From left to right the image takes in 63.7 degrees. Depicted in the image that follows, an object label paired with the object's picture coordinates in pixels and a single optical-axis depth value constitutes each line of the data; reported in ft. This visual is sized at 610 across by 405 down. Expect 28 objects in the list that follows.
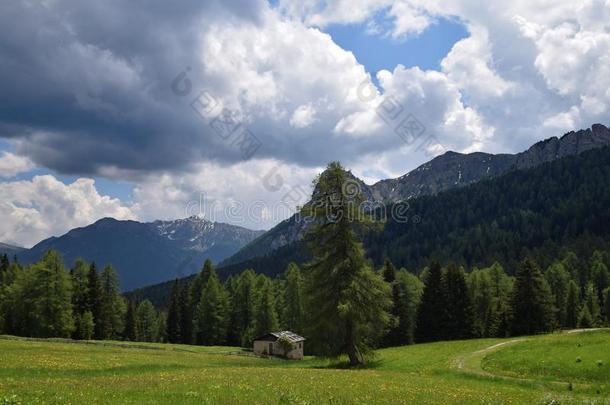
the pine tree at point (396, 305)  251.80
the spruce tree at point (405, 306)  252.42
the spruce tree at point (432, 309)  245.04
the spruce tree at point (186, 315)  336.76
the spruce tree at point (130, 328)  369.50
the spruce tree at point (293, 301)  302.25
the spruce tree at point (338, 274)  135.03
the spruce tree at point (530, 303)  224.53
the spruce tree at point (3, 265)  338.56
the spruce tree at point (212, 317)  319.47
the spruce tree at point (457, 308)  243.19
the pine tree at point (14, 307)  264.52
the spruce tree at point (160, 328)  489.50
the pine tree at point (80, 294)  287.55
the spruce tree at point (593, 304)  327.67
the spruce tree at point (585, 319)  309.63
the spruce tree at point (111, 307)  300.61
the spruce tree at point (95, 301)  295.17
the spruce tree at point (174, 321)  337.93
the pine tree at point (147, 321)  474.78
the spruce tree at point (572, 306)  340.18
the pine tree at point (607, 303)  334.69
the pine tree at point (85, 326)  276.68
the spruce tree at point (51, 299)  251.80
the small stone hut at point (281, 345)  234.58
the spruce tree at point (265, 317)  296.51
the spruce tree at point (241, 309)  321.52
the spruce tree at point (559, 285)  341.41
